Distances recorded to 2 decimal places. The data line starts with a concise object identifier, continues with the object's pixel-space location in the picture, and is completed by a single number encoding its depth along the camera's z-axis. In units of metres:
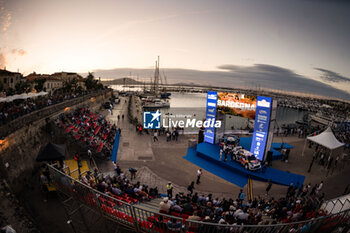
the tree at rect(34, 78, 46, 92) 40.06
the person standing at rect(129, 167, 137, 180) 13.54
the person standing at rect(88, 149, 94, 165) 14.98
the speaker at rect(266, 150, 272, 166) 16.56
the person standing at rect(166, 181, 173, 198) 11.08
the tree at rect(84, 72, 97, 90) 60.83
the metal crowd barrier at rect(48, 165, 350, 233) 5.75
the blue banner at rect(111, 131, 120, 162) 16.79
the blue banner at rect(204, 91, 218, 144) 20.59
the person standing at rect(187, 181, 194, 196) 11.77
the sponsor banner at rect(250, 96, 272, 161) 15.54
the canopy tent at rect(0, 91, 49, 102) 18.10
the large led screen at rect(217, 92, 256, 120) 17.83
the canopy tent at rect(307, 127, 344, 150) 17.04
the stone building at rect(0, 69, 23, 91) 39.75
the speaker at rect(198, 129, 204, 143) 21.66
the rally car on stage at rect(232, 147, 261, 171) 15.11
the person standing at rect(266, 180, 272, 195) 12.42
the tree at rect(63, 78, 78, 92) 46.94
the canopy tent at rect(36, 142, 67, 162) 9.80
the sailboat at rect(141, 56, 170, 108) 75.29
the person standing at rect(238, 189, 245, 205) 11.07
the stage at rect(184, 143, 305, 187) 14.41
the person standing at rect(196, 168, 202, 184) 13.51
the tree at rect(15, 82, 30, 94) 33.46
